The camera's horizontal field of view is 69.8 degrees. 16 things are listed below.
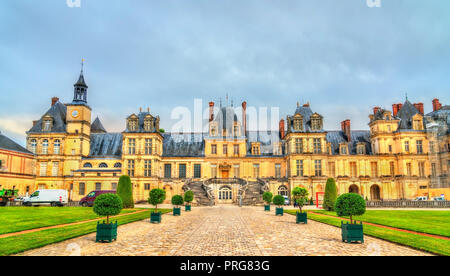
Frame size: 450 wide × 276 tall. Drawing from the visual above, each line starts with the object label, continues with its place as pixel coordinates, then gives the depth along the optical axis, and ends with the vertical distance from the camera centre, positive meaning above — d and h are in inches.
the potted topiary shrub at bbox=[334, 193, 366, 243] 485.4 -52.1
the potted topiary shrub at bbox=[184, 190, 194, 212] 1395.2 -69.1
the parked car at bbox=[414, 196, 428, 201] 1740.4 -104.0
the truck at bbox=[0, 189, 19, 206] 1418.6 -65.3
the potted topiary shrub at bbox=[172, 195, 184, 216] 1182.3 -72.3
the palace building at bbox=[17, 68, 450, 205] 1900.8 +146.8
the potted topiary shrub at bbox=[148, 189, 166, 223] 1007.6 -48.8
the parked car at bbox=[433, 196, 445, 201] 1700.5 -103.3
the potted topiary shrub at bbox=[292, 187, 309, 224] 1023.1 -47.8
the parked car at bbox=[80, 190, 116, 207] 1409.9 -83.4
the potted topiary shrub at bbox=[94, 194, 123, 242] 535.8 -40.2
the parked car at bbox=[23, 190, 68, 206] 1429.6 -75.9
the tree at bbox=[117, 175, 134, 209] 1259.8 -36.8
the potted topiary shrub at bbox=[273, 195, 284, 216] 1136.8 -71.7
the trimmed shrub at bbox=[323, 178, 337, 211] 1210.6 -51.6
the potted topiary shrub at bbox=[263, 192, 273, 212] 1359.5 -73.2
